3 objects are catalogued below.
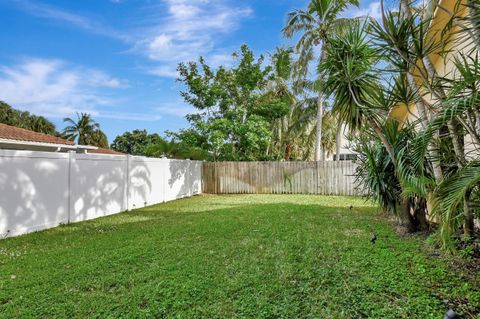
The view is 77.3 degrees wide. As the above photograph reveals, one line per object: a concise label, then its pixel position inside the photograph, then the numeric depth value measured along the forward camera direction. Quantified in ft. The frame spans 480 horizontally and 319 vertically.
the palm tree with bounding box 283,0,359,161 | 44.04
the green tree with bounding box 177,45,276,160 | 49.06
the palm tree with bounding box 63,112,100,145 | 110.01
